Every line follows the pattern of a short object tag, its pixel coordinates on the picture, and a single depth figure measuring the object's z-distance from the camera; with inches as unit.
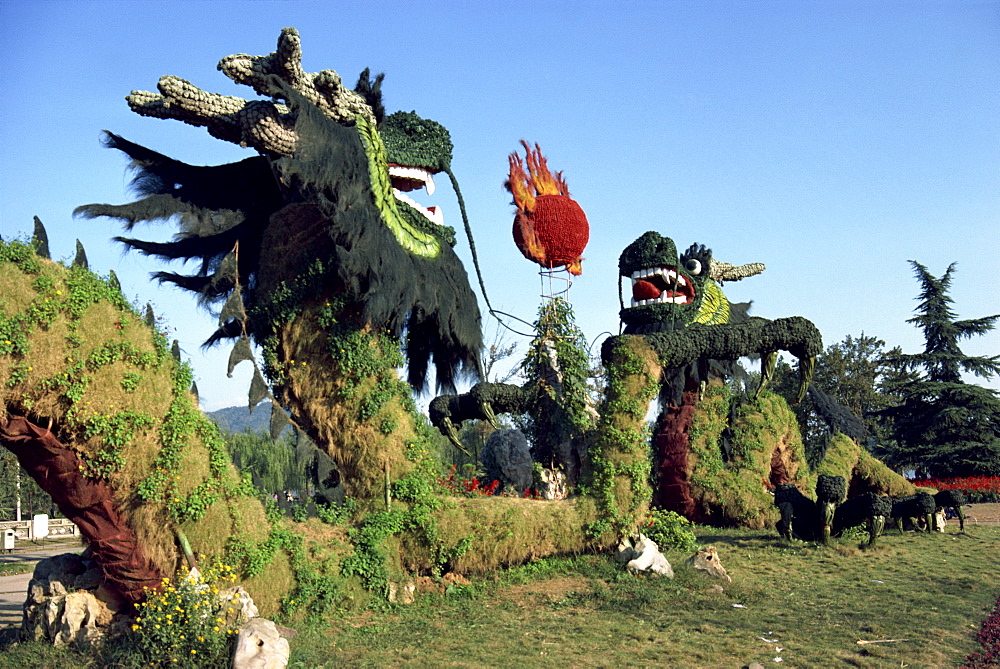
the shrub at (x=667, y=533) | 446.3
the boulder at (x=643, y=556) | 412.8
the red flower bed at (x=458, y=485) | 429.7
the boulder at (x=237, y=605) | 284.4
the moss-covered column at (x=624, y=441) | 431.8
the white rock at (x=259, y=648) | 258.8
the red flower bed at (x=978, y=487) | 934.5
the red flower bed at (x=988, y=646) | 287.3
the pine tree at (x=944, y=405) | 1019.3
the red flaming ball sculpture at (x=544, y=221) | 544.1
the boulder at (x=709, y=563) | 415.2
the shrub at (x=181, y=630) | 264.1
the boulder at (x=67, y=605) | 297.4
